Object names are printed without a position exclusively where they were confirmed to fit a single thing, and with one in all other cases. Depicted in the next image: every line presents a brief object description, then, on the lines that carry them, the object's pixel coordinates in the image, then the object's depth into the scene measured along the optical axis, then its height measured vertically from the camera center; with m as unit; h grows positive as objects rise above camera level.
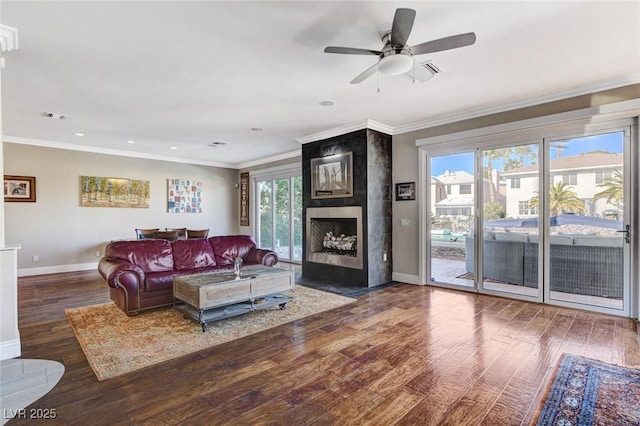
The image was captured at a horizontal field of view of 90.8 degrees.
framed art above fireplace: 5.45 +0.61
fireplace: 5.40 -0.50
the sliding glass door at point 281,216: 7.97 -0.15
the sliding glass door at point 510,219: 4.30 -0.15
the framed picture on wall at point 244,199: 9.28 +0.35
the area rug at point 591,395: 1.89 -1.25
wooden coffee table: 3.32 -0.92
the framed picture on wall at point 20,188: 6.00 +0.48
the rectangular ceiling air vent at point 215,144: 6.71 +1.46
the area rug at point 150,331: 2.66 -1.24
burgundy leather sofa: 3.78 -0.74
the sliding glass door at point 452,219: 4.88 -0.16
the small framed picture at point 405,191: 5.40 +0.32
